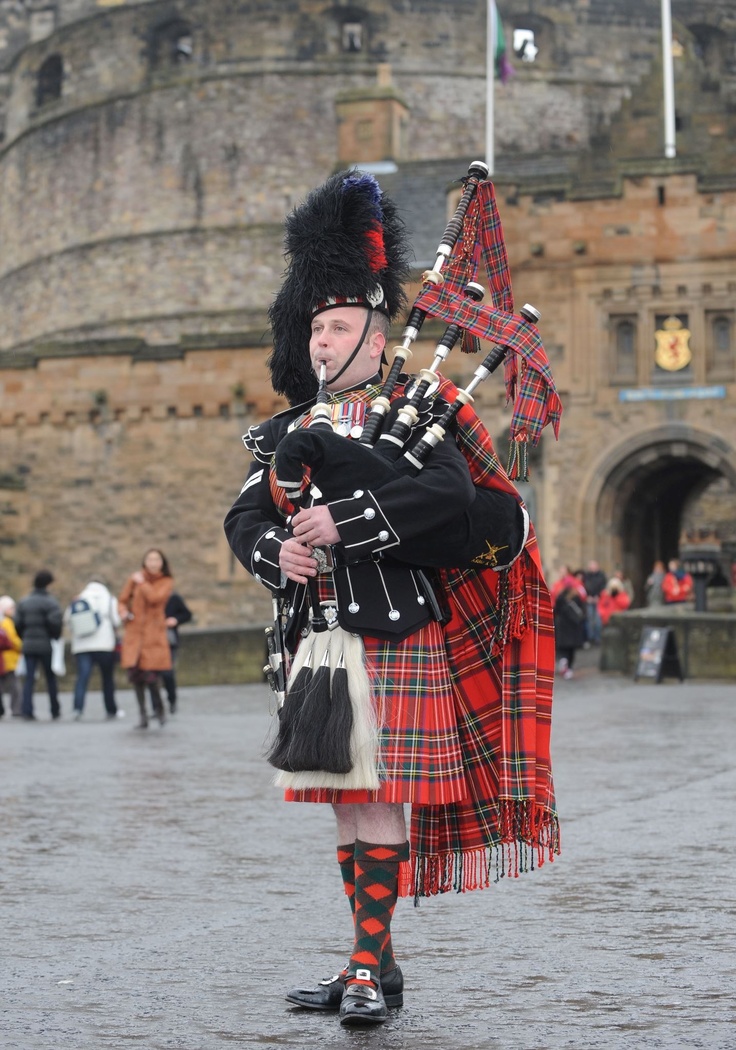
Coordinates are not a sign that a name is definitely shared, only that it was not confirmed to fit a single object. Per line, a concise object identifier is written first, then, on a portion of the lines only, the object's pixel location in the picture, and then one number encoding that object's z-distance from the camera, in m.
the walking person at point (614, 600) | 25.03
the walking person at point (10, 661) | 17.41
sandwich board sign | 18.19
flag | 35.91
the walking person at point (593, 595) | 25.75
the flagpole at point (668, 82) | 31.73
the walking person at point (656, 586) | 24.06
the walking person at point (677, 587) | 24.62
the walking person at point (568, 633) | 20.95
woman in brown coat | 14.73
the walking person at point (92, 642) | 16.52
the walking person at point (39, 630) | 16.80
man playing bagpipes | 4.32
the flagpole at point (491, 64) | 34.69
